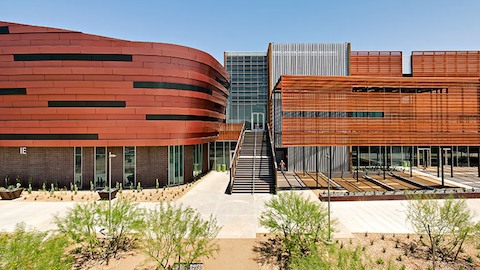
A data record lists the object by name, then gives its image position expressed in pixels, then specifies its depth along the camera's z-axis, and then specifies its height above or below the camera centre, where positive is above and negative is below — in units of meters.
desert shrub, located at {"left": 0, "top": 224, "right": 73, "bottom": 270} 7.77 -3.79
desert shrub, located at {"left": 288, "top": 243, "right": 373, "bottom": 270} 8.06 -4.19
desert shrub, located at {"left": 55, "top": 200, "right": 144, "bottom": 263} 11.66 -4.28
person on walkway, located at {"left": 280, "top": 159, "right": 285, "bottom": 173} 33.97 -3.94
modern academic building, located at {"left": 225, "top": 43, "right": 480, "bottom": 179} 24.33 +2.26
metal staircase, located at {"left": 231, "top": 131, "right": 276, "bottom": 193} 24.23 -3.44
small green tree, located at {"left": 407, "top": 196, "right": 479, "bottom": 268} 12.55 -4.58
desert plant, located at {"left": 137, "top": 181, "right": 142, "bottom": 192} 24.75 -4.98
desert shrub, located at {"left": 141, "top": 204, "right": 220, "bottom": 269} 10.42 -3.95
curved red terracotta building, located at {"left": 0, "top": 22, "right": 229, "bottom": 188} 23.73 +2.98
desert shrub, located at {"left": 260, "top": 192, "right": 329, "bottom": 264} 12.52 -4.47
